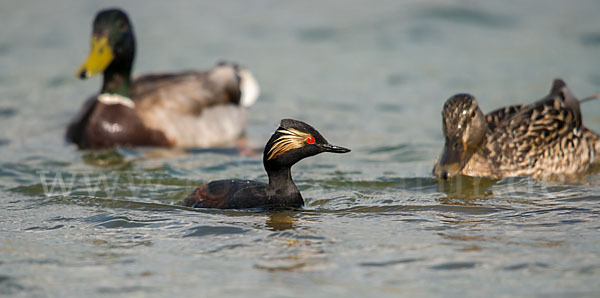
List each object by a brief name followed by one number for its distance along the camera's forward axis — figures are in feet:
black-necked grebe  49.03
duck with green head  79.66
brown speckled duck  60.80
